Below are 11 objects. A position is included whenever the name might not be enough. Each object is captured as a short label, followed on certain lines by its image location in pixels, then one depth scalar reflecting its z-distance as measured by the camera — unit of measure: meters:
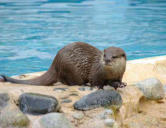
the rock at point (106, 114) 5.09
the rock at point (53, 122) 4.75
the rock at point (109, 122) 4.97
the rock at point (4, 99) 5.14
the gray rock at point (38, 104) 4.98
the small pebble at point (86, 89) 6.21
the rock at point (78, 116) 5.05
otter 6.34
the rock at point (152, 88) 6.54
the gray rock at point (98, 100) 5.28
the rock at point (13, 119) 4.74
